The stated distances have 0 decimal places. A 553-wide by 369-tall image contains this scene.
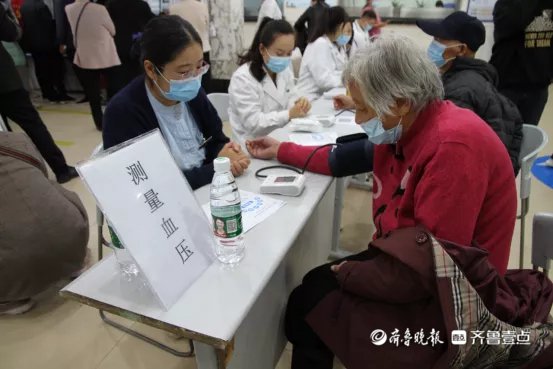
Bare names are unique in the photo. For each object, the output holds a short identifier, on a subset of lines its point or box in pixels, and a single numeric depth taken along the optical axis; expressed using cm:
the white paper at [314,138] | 161
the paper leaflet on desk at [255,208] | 103
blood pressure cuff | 133
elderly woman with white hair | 85
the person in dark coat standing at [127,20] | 380
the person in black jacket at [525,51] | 205
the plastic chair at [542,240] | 101
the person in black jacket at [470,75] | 141
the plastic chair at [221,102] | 217
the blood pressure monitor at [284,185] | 117
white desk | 73
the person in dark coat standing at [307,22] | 321
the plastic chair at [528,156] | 139
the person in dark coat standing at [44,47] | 450
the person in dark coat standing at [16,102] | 239
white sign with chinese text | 71
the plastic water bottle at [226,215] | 83
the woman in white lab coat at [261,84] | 196
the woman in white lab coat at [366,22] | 388
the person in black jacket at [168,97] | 124
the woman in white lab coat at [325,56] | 275
